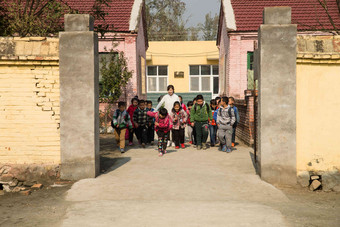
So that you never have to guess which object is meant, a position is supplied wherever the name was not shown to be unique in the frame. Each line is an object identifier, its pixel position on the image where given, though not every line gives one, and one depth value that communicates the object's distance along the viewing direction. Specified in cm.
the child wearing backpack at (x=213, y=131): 1247
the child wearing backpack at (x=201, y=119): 1180
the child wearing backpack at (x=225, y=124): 1137
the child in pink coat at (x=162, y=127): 1070
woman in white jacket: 1225
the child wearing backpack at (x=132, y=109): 1291
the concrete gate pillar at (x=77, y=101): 784
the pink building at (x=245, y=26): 1706
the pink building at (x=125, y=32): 1702
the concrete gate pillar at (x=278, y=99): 761
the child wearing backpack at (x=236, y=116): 1231
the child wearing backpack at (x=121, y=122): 1124
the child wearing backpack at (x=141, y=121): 1246
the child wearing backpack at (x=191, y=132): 1259
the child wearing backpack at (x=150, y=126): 1292
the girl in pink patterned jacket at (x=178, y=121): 1185
